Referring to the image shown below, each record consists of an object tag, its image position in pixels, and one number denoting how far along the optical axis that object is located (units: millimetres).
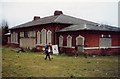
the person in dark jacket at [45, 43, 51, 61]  14328
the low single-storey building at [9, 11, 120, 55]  18707
